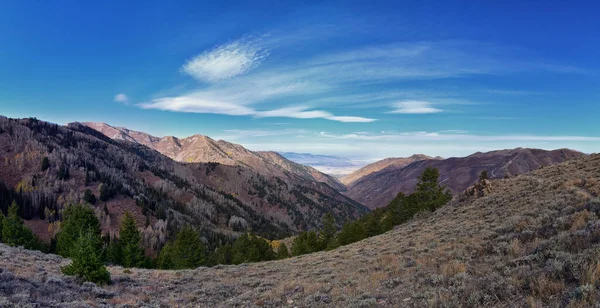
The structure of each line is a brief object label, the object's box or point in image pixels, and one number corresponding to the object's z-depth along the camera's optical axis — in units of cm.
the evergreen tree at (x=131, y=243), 4919
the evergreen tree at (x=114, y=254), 5119
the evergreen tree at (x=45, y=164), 17375
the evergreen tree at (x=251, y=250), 5720
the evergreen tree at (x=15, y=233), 4872
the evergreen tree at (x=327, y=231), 6184
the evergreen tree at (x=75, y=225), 4682
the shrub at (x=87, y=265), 1958
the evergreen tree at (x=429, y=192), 5550
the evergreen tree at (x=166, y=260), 5509
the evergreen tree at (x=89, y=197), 14612
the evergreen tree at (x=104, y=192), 15475
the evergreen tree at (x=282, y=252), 5977
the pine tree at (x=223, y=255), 6344
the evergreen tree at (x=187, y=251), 5255
